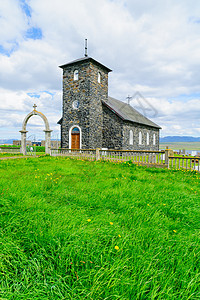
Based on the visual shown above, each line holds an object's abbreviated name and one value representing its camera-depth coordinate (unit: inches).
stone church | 730.8
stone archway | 680.7
